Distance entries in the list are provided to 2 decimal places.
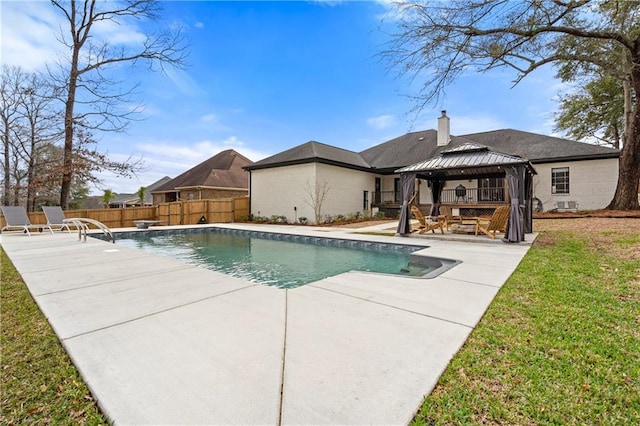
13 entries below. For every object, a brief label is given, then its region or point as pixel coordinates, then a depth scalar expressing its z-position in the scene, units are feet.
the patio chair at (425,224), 34.97
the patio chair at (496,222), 30.50
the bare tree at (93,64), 47.78
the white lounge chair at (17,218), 38.14
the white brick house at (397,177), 52.80
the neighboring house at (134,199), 123.65
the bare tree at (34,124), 49.01
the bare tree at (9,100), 50.49
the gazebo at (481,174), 28.48
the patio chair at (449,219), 36.32
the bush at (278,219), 60.54
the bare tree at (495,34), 29.35
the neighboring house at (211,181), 79.66
